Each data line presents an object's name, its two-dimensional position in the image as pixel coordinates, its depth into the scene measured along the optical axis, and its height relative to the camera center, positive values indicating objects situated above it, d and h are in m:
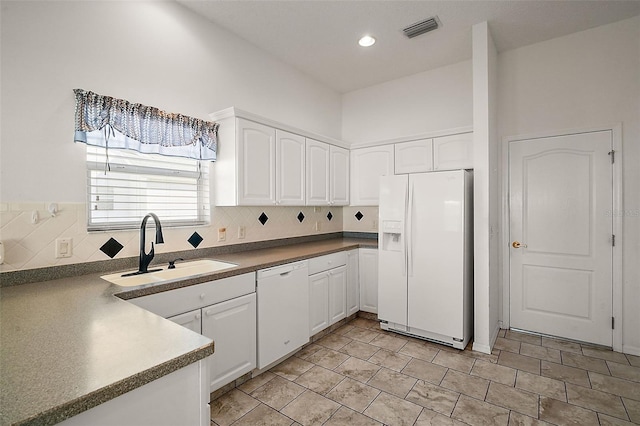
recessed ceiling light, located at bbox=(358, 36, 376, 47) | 3.14 +1.72
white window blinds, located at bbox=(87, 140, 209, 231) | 2.17 +0.19
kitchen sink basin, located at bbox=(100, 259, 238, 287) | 2.03 -0.42
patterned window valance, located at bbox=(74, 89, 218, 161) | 2.04 +0.63
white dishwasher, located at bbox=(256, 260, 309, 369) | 2.45 -0.81
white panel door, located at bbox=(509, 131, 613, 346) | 2.97 -0.24
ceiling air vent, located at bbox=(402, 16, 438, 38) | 2.86 +1.72
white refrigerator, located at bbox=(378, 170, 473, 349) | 2.92 -0.42
